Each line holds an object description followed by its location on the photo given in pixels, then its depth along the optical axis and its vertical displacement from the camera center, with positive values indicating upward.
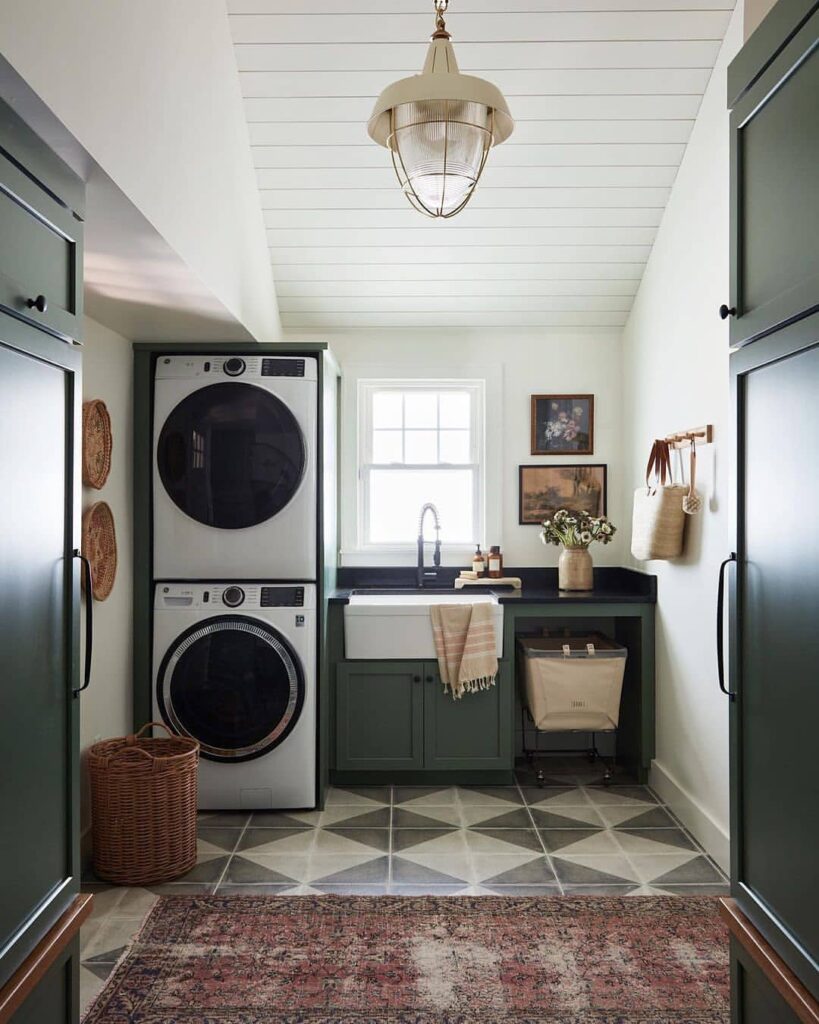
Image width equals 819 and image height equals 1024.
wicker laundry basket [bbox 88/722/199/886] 3.29 -1.13
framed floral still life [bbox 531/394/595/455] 4.92 +0.48
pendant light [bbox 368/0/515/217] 2.57 +1.15
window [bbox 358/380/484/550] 4.98 +0.31
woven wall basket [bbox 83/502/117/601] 3.50 -0.14
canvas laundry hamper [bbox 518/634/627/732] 4.32 -0.83
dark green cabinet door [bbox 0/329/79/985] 1.65 -0.26
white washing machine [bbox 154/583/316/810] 3.95 -0.76
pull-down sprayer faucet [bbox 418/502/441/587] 4.75 -0.22
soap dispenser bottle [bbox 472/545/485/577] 4.79 -0.27
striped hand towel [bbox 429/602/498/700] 4.23 -0.61
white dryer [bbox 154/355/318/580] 4.00 +0.22
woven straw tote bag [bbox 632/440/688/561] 3.74 -0.04
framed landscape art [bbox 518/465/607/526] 4.92 +0.12
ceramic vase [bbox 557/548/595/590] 4.63 -0.29
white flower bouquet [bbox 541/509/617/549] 4.65 -0.09
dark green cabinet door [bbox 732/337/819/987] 1.49 -0.27
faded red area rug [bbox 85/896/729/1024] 2.46 -1.35
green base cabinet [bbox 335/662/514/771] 4.29 -1.00
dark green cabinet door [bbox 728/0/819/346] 1.50 +0.60
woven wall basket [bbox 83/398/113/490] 3.45 +0.26
